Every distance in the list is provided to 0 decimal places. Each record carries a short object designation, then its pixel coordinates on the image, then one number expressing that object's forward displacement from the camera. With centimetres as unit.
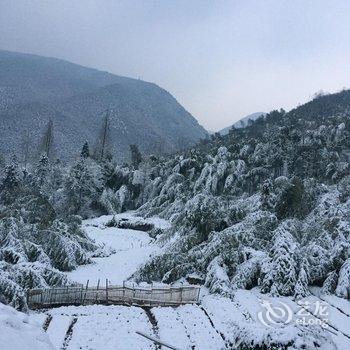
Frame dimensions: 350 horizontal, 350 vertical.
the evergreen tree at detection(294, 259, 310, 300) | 1503
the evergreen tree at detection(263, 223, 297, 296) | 1550
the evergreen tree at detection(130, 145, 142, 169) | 4598
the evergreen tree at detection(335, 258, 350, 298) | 1466
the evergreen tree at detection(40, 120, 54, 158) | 5388
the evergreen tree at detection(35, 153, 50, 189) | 3969
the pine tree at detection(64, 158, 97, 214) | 3631
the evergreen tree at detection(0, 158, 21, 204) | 3432
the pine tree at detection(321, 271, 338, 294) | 1534
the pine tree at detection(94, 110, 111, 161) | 4725
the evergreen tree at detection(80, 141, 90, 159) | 4209
